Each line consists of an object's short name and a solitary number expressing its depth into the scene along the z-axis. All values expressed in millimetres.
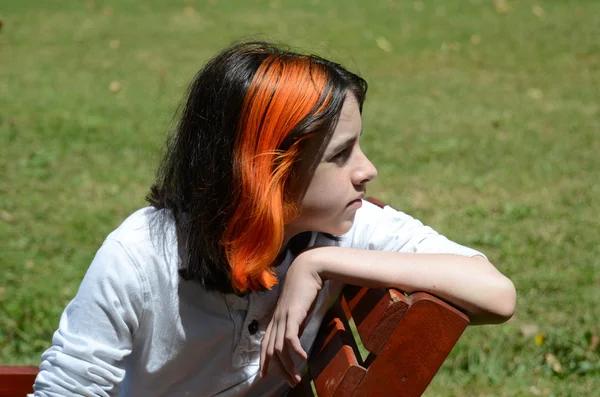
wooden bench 2481
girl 2567
